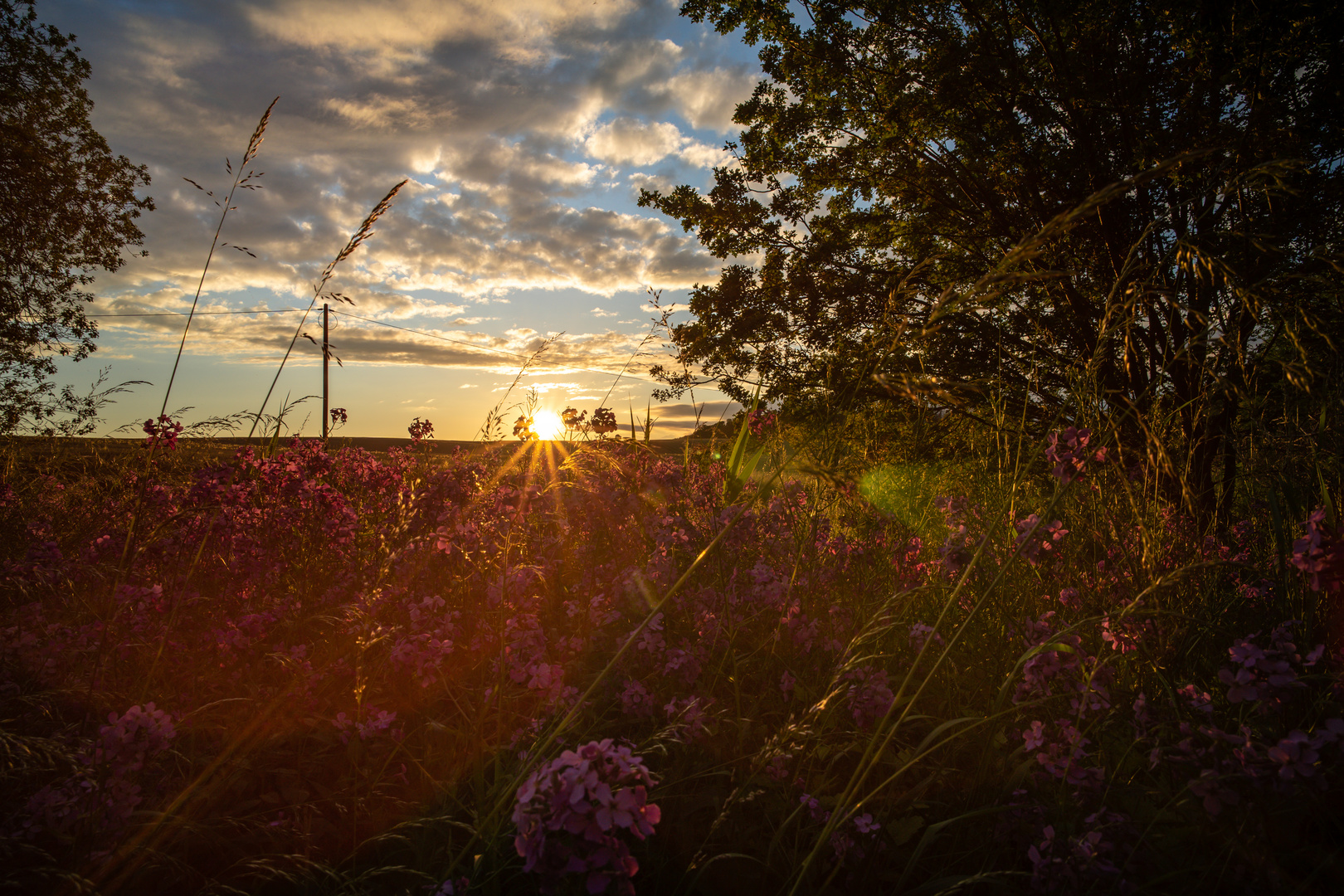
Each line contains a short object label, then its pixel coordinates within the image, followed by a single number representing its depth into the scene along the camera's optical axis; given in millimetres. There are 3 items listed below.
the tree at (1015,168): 5207
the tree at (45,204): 13789
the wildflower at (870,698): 2068
